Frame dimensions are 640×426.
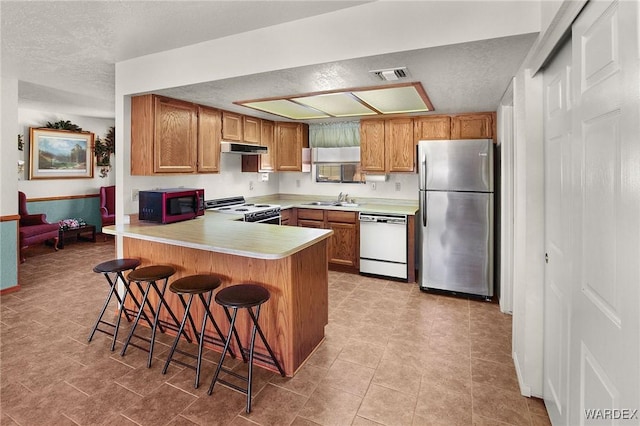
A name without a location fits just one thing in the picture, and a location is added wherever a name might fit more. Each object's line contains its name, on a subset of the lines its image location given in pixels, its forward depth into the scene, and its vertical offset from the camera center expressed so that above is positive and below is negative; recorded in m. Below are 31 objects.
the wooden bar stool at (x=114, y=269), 2.73 -0.49
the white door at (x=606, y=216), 0.93 -0.03
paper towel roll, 5.05 +0.45
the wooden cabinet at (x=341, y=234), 4.73 -0.36
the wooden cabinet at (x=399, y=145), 4.61 +0.86
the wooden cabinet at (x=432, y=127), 4.43 +1.05
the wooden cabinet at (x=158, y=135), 3.37 +0.75
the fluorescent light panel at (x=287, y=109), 3.88 +1.24
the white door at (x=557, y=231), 1.61 -0.12
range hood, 4.22 +0.78
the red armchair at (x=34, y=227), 5.47 -0.30
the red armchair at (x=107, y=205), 6.73 +0.08
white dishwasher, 4.38 -0.48
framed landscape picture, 6.11 +1.05
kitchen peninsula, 2.43 -0.45
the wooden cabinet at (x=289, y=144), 5.31 +1.01
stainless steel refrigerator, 3.76 -0.08
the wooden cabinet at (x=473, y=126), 4.18 +1.02
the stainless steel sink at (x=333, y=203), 5.27 +0.08
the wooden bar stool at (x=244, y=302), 2.09 -0.58
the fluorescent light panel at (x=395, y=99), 3.27 +1.16
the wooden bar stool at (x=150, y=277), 2.56 -0.52
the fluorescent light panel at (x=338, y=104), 3.52 +1.19
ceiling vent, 2.54 +1.03
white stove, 4.29 -0.01
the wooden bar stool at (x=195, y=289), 2.29 -0.54
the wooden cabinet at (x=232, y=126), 4.30 +1.06
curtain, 5.26 +1.16
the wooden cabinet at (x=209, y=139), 3.95 +0.83
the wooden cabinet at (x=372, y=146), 4.79 +0.88
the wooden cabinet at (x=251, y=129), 4.67 +1.11
